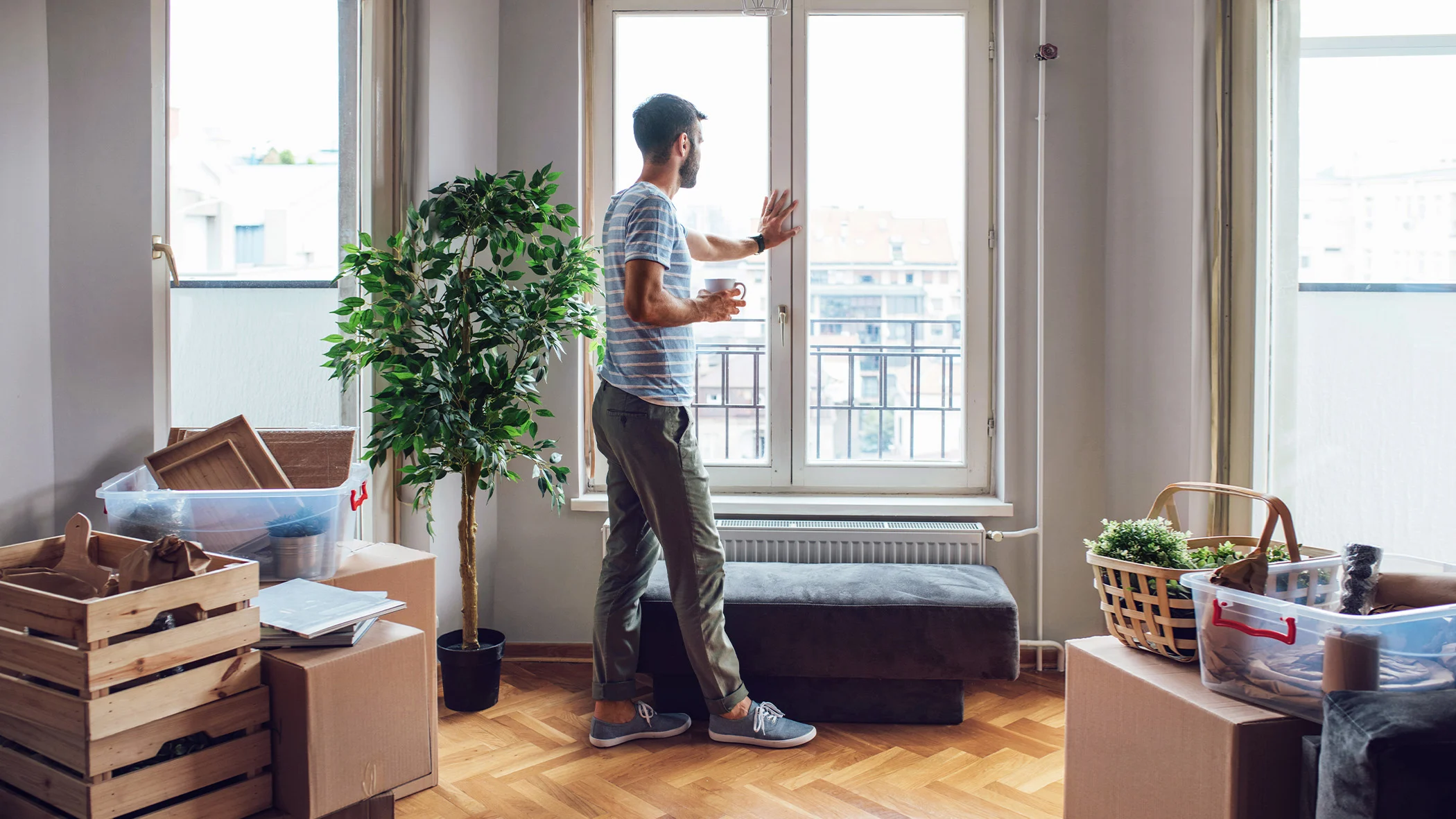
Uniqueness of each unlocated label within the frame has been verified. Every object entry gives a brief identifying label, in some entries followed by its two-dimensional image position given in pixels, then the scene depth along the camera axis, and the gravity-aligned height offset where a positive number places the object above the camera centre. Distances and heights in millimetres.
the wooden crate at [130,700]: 1371 -452
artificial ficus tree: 2389 +200
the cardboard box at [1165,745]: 1346 -522
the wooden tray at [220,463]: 1894 -119
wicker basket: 1558 -335
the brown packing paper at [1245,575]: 1493 -267
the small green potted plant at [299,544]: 1919 -284
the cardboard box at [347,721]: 1582 -554
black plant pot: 2598 -750
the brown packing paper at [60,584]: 1577 -301
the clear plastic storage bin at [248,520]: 1825 -230
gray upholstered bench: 2449 -630
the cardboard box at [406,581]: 2068 -393
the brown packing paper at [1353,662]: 1288 -351
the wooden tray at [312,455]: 2123 -114
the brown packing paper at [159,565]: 1491 -256
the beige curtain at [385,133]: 2695 +784
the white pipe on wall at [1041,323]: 2936 +258
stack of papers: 1641 -374
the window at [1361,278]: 1853 +274
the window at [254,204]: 2211 +510
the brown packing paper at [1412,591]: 1492 -296
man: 2213 -117
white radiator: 2922 -421
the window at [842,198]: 3117 +690
